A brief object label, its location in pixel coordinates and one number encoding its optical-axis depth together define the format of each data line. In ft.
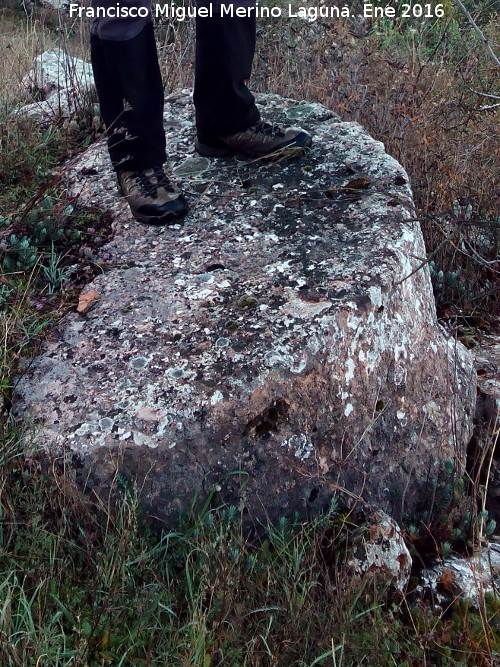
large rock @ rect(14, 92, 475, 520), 6.67
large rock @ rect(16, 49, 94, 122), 12.49
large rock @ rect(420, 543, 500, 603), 6.50
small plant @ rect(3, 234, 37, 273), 8.46
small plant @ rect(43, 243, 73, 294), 8.40
